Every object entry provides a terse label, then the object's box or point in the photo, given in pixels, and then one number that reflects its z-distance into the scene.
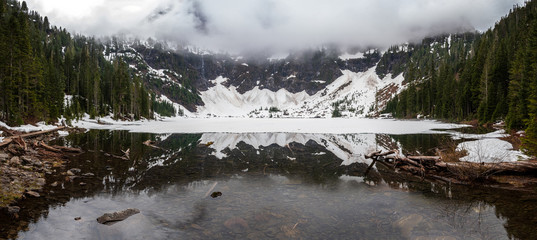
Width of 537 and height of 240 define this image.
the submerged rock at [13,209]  8.95
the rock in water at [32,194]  10.92
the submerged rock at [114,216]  8.76
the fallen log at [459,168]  13.45
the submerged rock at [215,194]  11.73
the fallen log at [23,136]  20.03
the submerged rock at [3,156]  16.70
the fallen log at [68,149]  22.49
